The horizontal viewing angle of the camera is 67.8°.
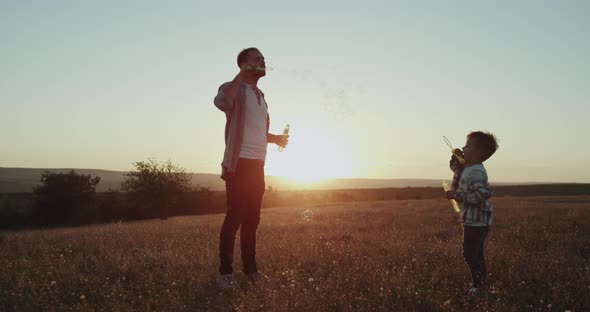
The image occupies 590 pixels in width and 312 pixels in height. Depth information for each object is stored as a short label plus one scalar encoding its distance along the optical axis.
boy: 5.44
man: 5.95
